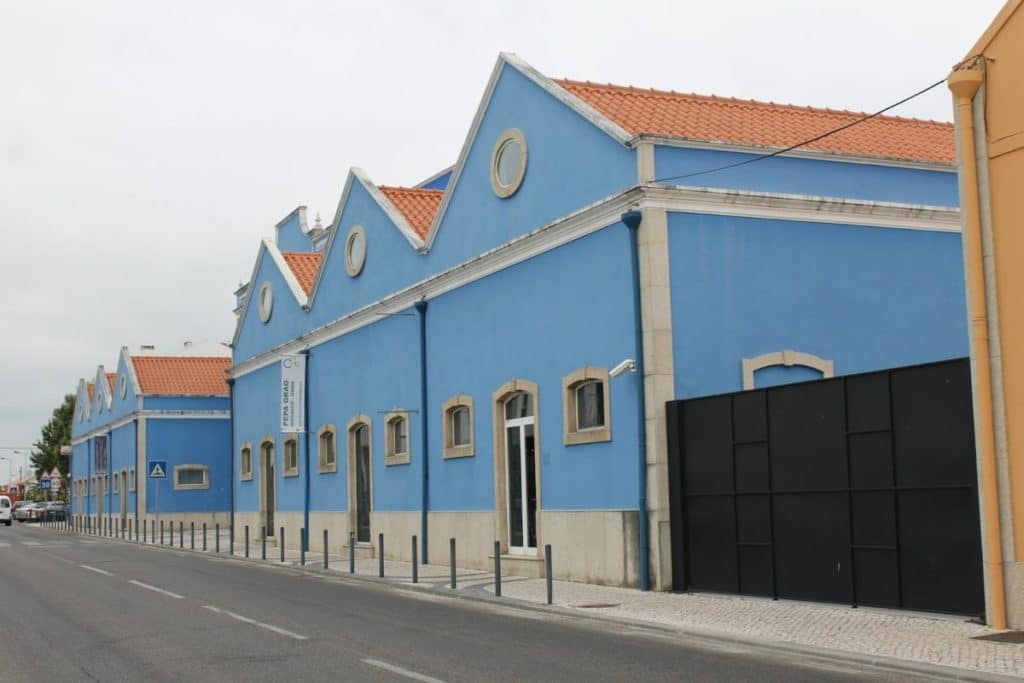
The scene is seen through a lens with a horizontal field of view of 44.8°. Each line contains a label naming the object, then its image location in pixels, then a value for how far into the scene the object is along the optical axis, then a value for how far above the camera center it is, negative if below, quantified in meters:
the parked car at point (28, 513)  80.50 -1.77
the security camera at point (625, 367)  18.08 +1.50
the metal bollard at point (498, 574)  17.66 -1.43
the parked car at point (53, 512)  73.38 -1.59
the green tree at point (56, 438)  98.25 +3.74
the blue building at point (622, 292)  18.22 +2.87
